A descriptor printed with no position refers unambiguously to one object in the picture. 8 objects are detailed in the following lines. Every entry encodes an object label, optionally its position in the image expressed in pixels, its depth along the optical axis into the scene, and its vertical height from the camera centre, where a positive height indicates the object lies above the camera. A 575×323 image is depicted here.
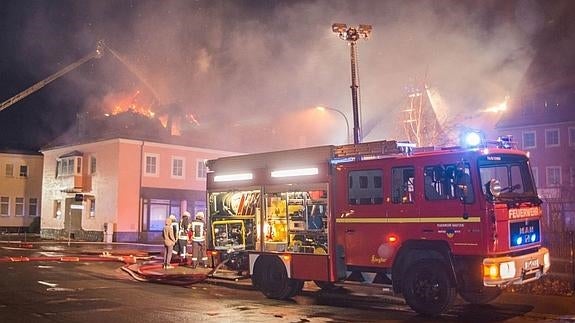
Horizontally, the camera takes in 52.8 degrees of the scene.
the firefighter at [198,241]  16.98 -0.52
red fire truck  9.01 +0.04
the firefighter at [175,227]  17.19 -0.11
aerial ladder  52.72 +13.00
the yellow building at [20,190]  47.31 +2.79
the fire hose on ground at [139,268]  14.50 -1.31
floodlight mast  18.09 +5.73
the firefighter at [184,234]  18.64 -0.35
